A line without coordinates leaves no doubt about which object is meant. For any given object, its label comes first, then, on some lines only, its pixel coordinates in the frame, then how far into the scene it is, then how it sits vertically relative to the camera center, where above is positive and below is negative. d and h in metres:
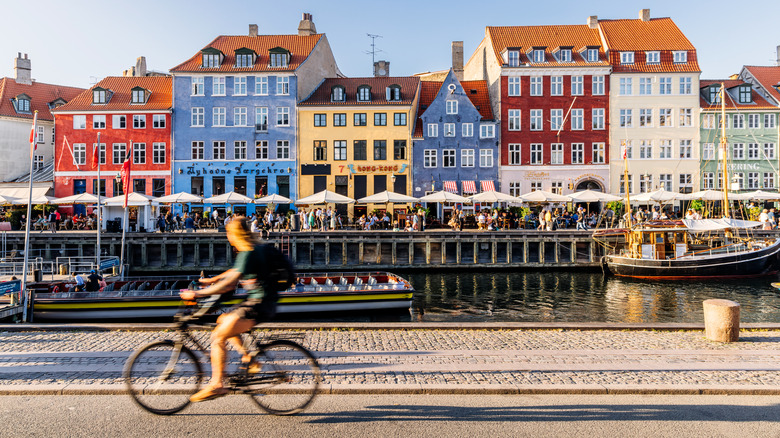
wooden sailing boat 28.81 -1.51
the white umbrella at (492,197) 34.78 +1.79
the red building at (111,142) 44.69 +6.67
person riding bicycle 5.91 -0.76
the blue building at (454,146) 45.00 +6.36
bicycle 6.14 -1.54
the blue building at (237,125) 44.88 +8.03
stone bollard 9.84 -1.66
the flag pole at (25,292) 16.62 -1.88
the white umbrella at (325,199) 33.59 +1.63
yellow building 44.88 +6.32
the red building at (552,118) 45.06 +8.59
